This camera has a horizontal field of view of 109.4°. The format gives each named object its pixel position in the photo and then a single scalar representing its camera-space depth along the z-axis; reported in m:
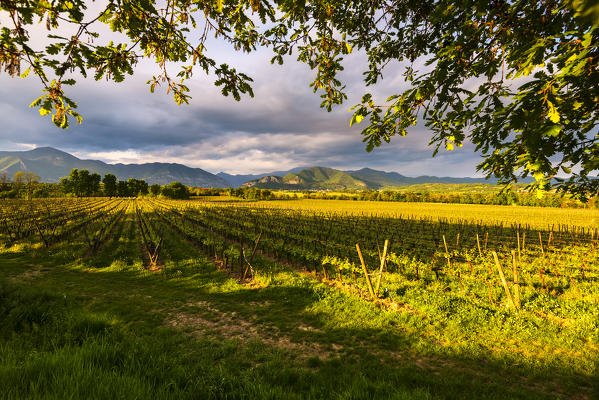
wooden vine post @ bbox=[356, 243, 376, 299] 8.68
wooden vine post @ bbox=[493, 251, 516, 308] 7.44
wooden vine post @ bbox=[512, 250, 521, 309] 7.47
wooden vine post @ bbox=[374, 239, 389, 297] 8.69
